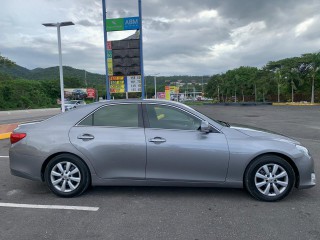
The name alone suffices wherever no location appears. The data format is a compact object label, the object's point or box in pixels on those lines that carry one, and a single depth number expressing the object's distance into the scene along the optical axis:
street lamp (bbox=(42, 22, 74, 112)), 13.19
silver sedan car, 4.00
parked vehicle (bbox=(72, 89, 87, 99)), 68.81
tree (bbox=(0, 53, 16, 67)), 46.05
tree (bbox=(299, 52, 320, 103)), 44.80
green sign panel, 13.08
